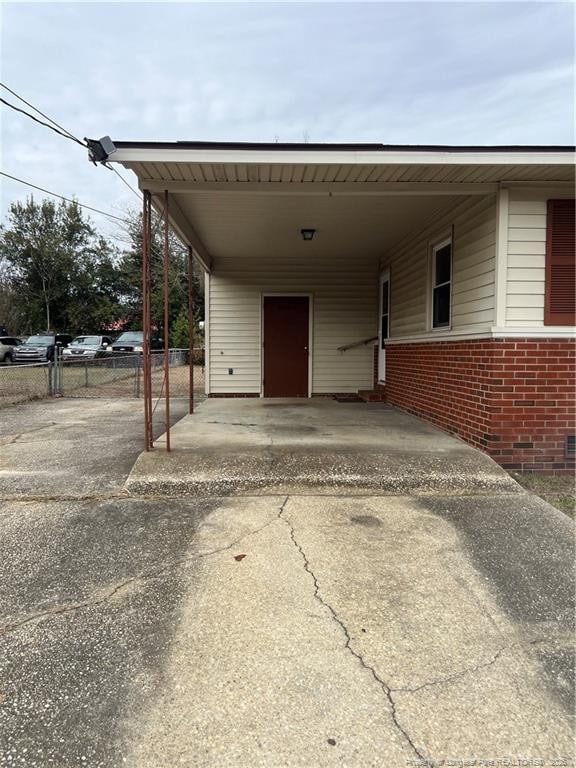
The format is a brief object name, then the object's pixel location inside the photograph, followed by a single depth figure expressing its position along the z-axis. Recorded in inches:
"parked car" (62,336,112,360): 740.0
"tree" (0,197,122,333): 1215.6
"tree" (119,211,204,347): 791.2
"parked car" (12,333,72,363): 762.8
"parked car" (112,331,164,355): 729.0
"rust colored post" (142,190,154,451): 166.1
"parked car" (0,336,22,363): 779.8
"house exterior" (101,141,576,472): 155.9
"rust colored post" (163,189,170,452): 169.0
